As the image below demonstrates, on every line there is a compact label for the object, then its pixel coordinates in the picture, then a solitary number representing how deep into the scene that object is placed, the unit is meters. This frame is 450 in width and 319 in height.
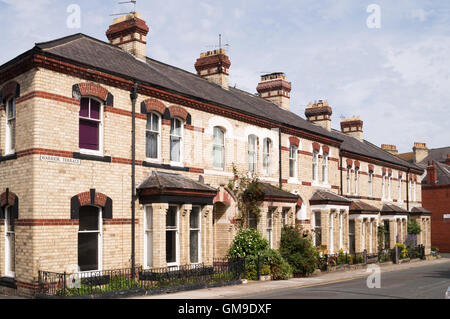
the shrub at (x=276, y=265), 22.52
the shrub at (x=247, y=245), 22.31
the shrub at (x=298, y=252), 24.30
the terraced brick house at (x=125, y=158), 16.02
